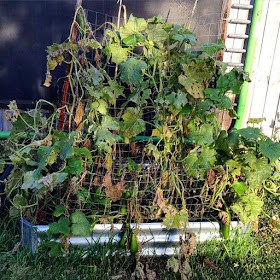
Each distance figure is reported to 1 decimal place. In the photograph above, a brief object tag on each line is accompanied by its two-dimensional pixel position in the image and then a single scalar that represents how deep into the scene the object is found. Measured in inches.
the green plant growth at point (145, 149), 77.0
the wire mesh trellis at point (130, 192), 81.7
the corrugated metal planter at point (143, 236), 83.0
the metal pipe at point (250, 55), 112.8
